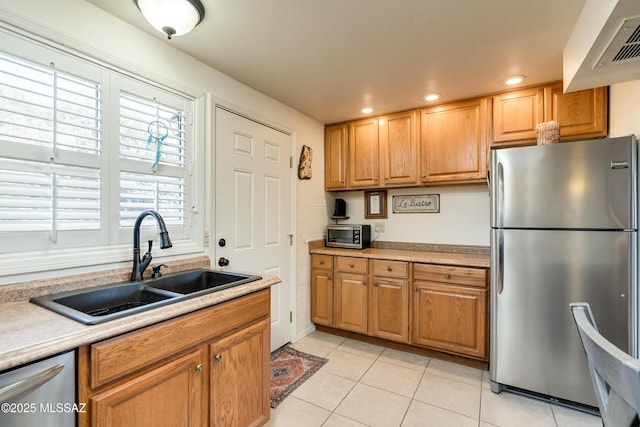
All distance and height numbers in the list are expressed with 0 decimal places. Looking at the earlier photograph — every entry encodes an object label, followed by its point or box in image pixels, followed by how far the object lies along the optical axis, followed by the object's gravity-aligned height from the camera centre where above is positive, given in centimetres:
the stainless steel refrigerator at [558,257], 173 -27
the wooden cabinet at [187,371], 98 -63
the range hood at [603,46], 114 +76
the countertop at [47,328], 81 -37
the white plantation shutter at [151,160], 166 +33
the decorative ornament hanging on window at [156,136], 177 +49
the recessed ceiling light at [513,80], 225 +105
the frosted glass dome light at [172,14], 137 +97
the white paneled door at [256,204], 223 +9
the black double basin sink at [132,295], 114 -38
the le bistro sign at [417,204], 308 +12
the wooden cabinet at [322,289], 306 -79
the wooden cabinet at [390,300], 267 -79
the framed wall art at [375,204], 333 +13
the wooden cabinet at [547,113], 217 +80
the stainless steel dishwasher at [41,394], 77 -51
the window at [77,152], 128 +32
